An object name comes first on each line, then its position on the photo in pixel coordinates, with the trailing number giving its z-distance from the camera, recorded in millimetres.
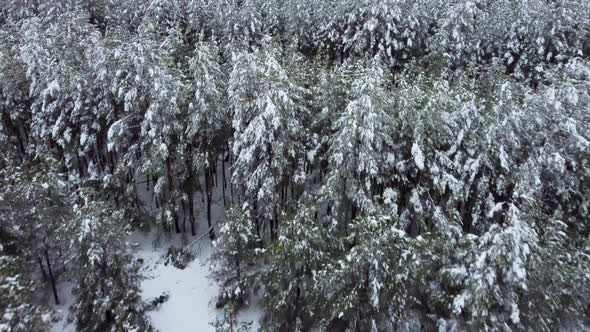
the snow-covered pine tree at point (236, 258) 21281
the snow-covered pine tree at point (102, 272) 20094
